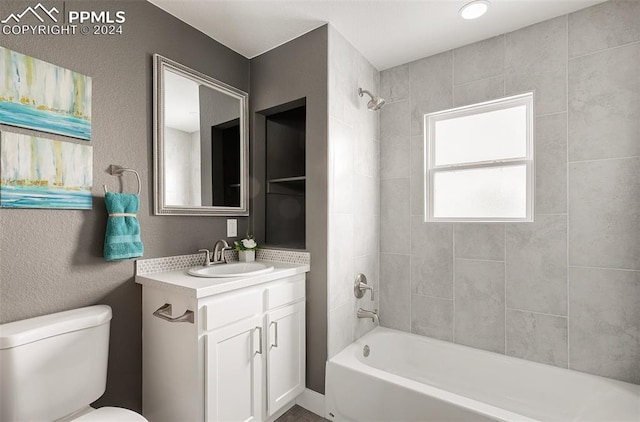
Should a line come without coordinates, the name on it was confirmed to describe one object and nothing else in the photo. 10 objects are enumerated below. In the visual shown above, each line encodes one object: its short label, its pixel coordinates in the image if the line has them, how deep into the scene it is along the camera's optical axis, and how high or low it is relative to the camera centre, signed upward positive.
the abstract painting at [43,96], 1.31 +0.51
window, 2.11 +0.34
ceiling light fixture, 1.80 +1.18
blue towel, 1.55 -0.10
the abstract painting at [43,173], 1.30 +0.16
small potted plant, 2.26 -0.30
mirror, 1.86 +0.43
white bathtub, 1.59 -1.07
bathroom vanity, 1.48 -0.72
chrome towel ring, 1.64 +0.21
